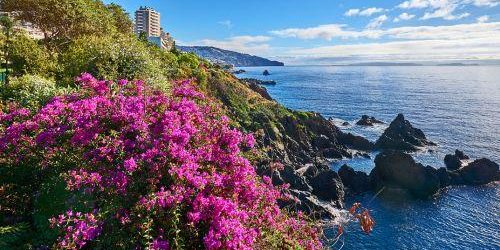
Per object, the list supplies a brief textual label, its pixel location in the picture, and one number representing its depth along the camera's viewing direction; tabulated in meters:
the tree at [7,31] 31.20
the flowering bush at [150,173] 8.13
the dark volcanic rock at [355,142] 79.44
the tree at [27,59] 29.55
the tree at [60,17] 40.38
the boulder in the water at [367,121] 101.88
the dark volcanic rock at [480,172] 59.88
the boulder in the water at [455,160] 65.09
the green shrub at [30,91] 16.17
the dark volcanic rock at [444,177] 58.31
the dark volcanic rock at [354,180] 55.54
